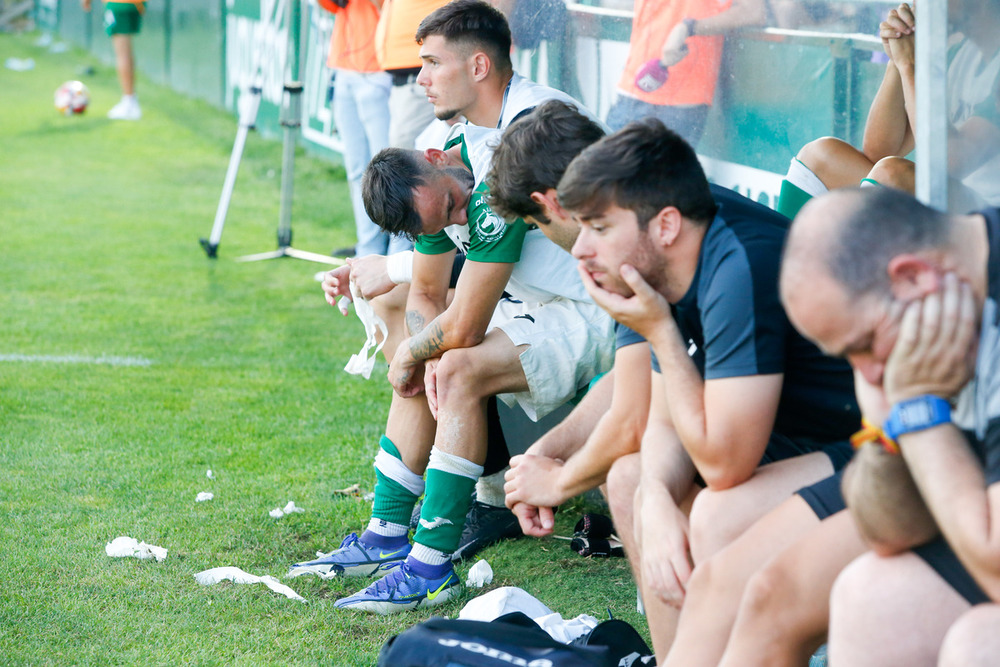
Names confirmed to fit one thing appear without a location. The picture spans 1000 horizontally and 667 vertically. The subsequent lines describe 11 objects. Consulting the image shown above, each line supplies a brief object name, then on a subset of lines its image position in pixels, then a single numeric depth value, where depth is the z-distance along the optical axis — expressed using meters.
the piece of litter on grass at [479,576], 6.33
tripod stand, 13.70
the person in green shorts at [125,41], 27.12
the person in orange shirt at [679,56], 6.96
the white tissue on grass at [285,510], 7.12
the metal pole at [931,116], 4.11
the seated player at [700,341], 3.92
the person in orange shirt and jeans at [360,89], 12.91
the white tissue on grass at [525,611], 5.29
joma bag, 4.27
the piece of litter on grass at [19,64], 38.74
